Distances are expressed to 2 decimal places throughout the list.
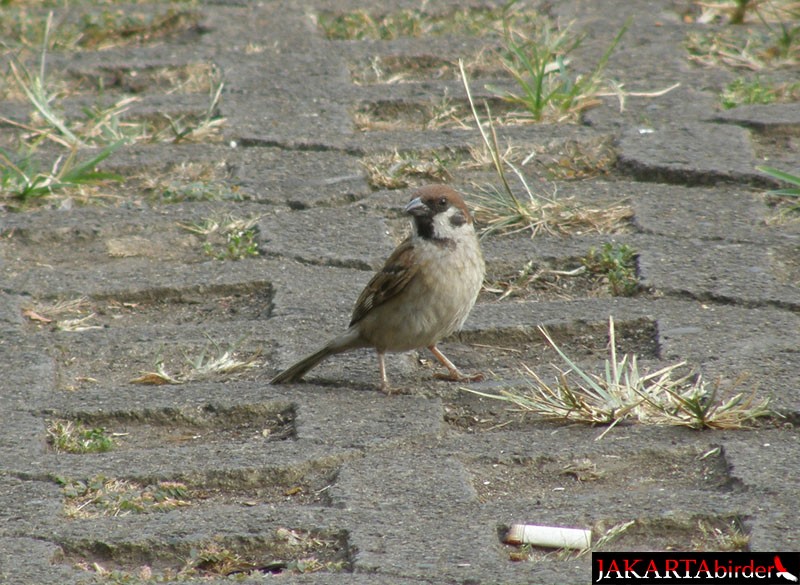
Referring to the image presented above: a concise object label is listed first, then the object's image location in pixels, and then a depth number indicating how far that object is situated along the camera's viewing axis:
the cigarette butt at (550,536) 5.90
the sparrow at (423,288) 8.47
